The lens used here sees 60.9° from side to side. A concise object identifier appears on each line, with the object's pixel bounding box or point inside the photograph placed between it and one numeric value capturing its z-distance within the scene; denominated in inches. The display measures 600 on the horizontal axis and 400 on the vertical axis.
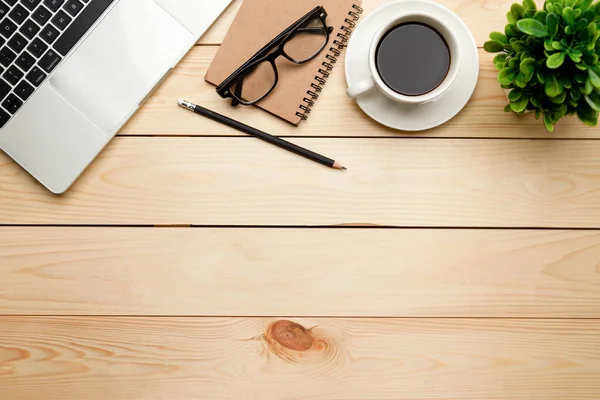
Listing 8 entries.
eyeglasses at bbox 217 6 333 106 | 28.1
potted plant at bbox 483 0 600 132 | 23.0
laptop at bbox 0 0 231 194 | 26.8
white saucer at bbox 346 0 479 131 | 27.9
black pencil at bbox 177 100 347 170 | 28.5
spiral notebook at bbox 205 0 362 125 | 28.7
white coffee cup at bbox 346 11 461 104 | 26.0
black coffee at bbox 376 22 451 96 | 27.0
